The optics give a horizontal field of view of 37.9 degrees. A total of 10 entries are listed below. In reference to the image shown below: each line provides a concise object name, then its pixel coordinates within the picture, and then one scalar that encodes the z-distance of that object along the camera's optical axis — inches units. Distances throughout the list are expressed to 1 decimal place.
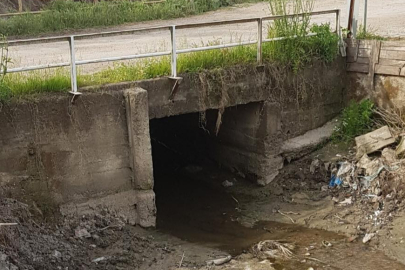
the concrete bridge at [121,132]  351.3
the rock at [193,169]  513.7
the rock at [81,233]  358.0
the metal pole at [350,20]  478.2
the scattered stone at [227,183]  476.4
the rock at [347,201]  407.5
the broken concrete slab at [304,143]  462.6
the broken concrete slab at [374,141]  424.5
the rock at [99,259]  340.5
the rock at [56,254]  332.0
